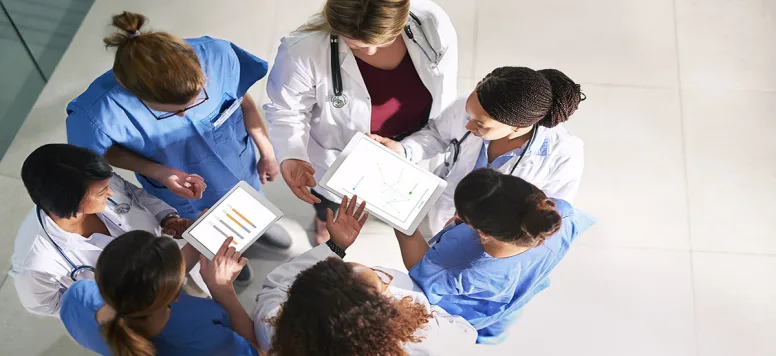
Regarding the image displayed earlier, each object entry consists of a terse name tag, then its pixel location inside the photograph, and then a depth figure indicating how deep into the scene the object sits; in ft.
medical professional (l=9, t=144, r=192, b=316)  5.29
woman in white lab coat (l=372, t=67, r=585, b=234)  5.60
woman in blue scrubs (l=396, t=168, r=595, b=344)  5.27
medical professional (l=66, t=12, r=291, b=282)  5.50
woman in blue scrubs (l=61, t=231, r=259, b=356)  4.83
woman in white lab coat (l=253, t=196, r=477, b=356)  4.66
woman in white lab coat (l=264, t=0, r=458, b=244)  5.65
